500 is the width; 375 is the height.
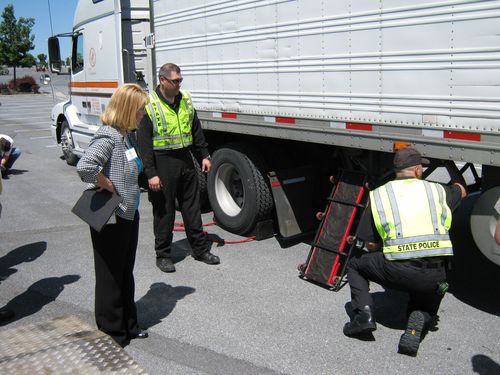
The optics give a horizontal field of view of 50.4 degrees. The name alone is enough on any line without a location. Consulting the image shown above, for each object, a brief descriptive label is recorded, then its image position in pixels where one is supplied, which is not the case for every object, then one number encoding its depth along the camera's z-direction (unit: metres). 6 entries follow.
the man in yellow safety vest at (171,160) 4.92
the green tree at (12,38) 43.19
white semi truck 3.62
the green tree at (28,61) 45.28
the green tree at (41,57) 58.61
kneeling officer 3.50
